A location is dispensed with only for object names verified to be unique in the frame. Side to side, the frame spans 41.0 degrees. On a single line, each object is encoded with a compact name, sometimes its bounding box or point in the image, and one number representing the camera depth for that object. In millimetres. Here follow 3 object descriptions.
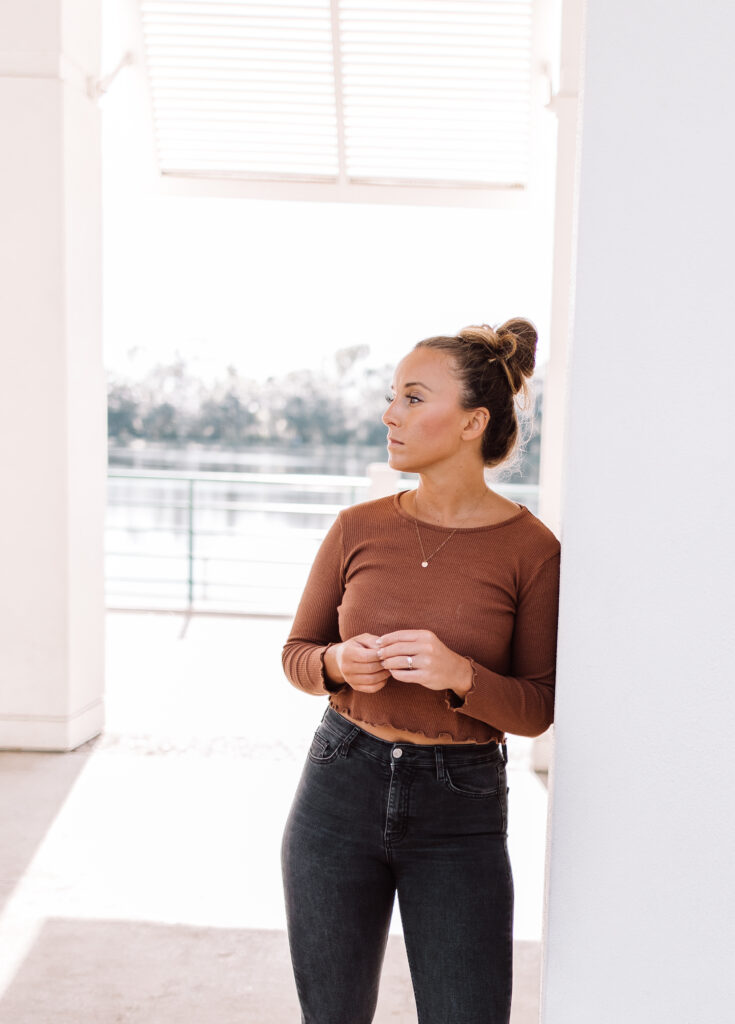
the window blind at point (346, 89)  4230
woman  1182
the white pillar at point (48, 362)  3455
